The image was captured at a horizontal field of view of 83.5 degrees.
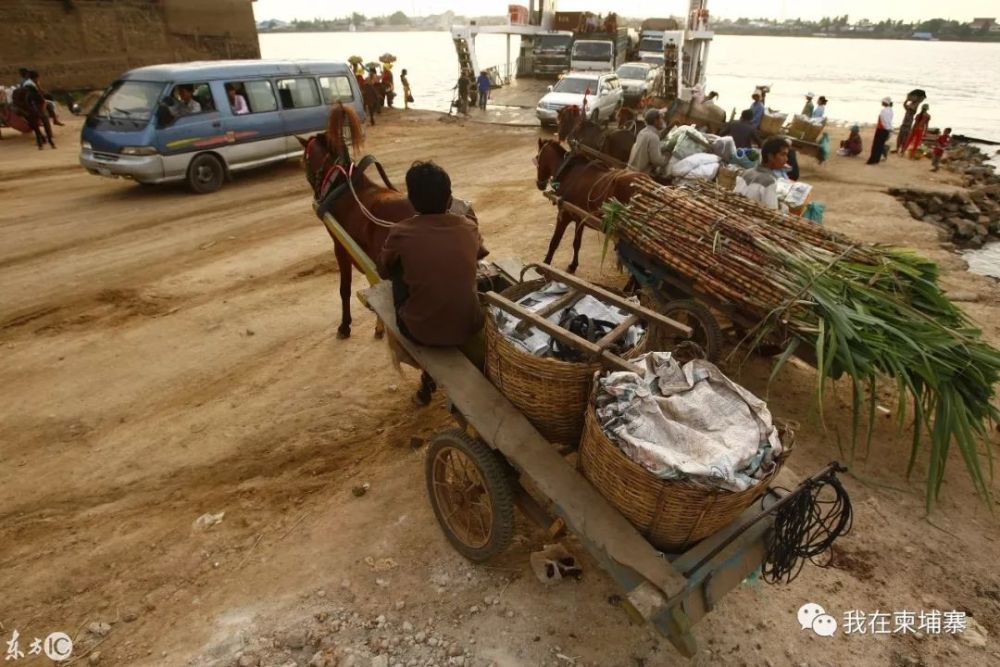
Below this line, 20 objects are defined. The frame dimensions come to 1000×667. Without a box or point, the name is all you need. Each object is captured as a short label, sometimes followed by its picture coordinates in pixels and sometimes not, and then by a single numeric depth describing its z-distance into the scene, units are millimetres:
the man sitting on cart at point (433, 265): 3227
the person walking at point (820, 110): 15469
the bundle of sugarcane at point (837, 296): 3336
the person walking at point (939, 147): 14789
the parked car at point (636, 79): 19219
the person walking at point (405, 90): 22219
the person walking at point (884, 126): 13867
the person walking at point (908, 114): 15227
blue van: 9711
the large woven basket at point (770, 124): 14047
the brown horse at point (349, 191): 4859
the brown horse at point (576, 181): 6160
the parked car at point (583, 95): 17062
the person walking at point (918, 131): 15422
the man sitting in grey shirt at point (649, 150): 7094
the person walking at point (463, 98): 20672
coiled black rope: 2350
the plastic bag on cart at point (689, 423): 2096
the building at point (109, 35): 17516
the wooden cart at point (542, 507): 2240
